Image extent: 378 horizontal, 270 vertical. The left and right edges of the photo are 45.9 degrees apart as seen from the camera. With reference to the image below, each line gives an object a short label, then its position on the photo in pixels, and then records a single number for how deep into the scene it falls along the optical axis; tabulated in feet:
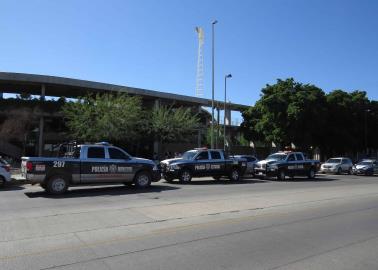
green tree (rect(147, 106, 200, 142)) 140.77
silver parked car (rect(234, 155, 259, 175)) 100.52
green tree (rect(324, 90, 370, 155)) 163.43
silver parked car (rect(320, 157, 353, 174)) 125.39
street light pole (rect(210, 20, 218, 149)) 111.96
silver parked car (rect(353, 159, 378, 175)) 124.47
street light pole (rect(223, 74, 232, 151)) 133.28
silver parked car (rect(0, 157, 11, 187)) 64.13
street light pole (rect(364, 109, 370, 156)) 183.18
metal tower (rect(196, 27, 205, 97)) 272.80
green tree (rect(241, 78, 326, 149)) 147.23
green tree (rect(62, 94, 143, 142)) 122.83
